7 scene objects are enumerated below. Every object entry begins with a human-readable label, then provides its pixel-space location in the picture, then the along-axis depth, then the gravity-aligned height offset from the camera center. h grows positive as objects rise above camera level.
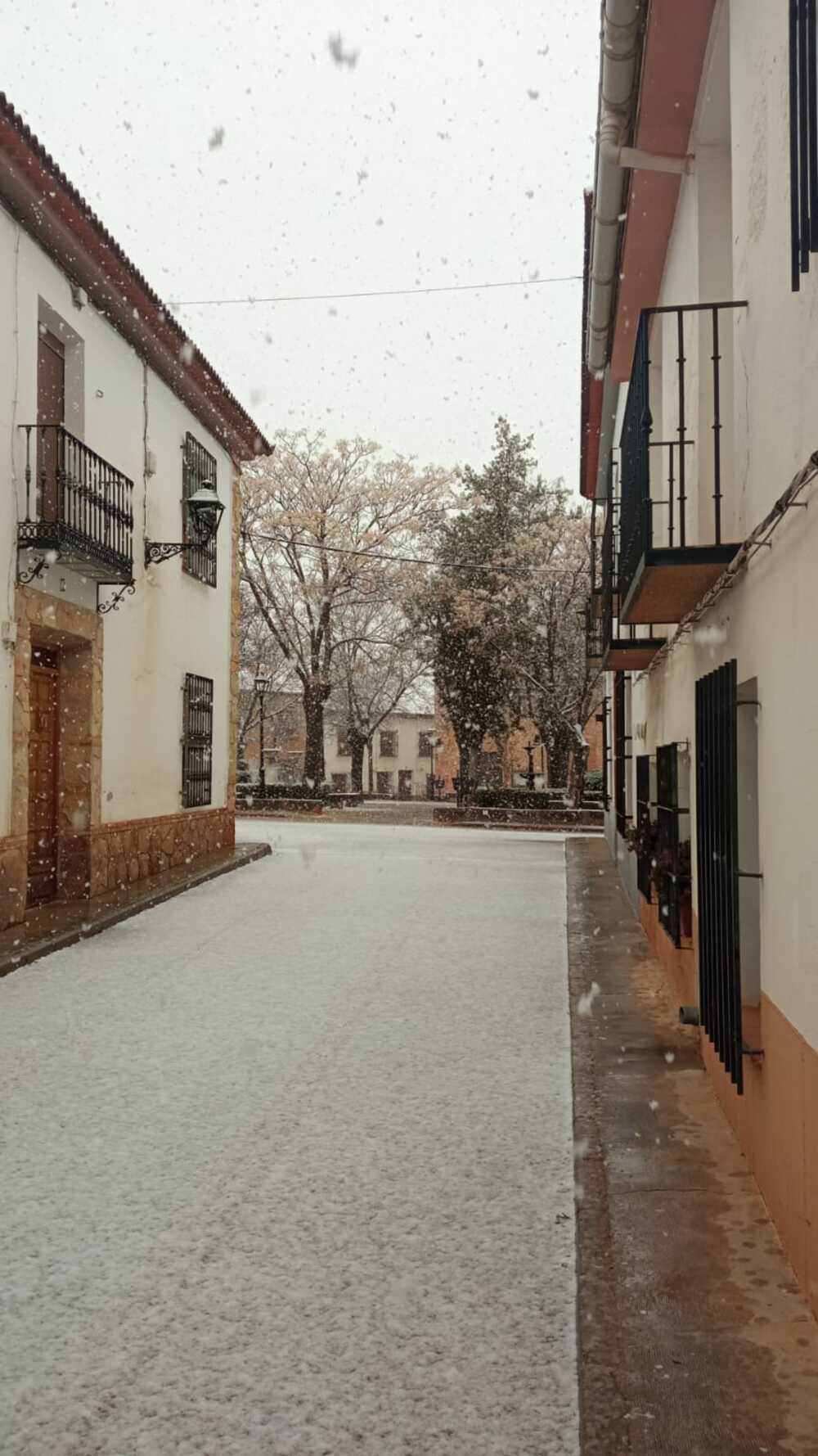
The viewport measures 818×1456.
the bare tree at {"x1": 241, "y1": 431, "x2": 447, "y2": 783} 29.92 +6.01
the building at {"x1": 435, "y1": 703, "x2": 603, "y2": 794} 42.66 +0.71
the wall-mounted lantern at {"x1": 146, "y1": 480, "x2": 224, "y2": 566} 12.01 +2.65
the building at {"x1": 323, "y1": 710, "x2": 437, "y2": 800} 58.88 +1.10
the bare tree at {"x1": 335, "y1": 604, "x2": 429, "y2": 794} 32.90 +3.32
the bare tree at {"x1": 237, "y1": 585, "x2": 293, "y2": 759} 35.41 +3.80
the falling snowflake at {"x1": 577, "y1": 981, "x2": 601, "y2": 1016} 6.38 -1.20
